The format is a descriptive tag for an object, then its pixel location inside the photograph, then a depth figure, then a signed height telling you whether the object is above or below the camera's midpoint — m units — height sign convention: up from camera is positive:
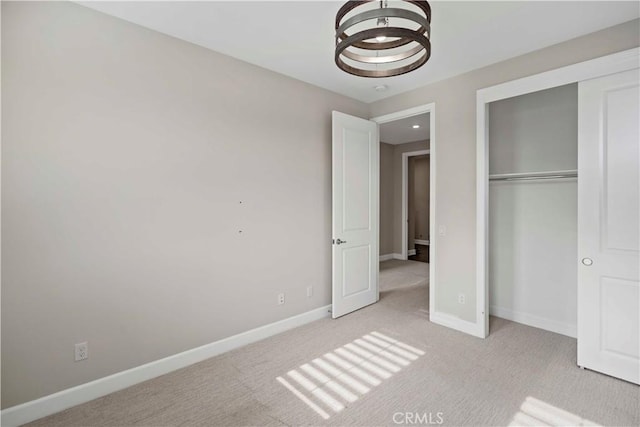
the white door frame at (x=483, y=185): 2.95 +0.22
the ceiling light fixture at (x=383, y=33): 1.50 +0.93
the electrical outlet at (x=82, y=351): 2.14 -0.97
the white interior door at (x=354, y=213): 3.63 -0.06
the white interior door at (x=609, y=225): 2.28 -0.15
